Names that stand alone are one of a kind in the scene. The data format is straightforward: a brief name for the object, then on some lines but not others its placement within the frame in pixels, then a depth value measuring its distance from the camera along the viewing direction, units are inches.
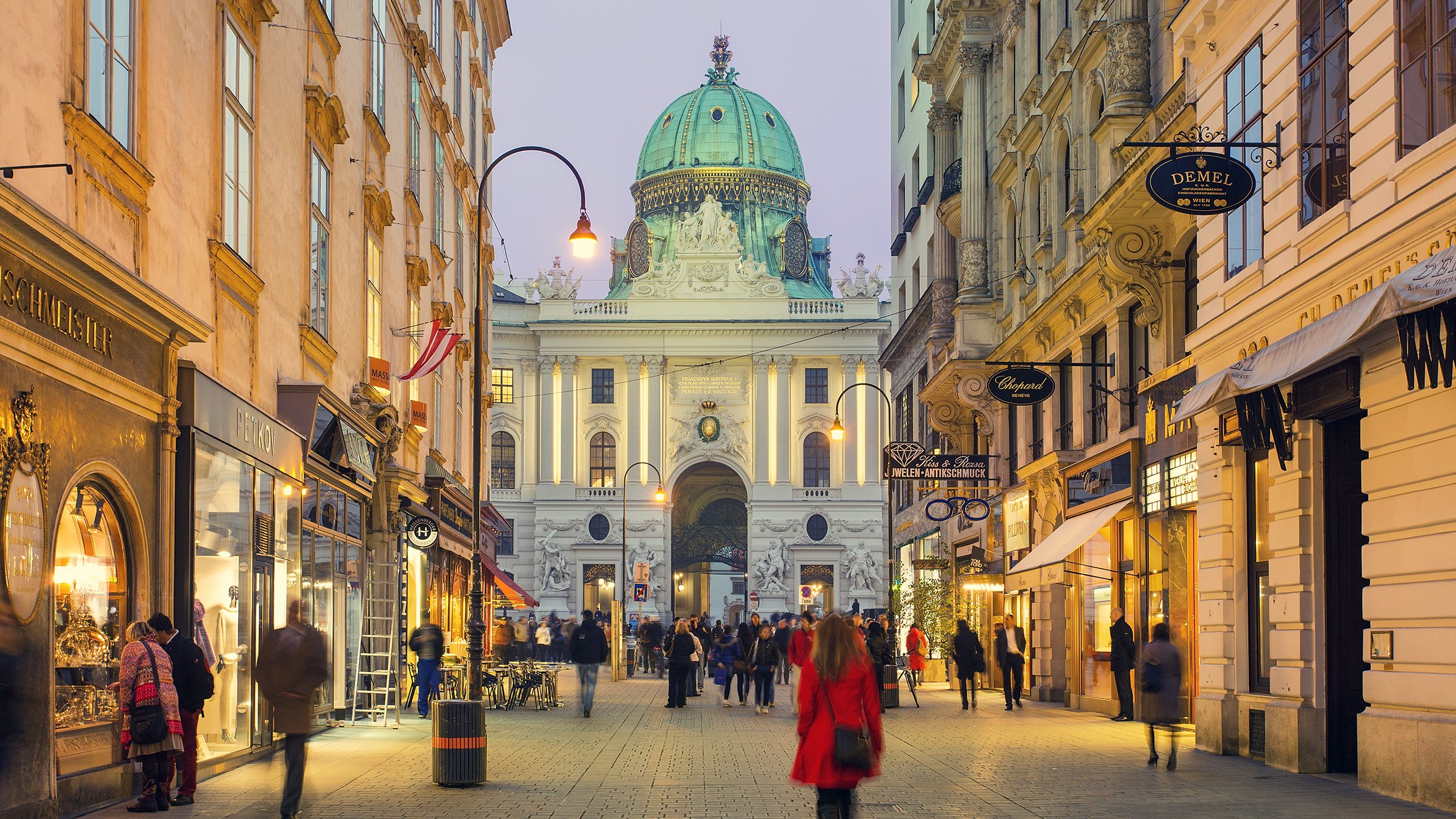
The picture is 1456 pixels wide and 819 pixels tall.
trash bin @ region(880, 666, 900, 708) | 1131.3
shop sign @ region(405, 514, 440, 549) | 1143.0
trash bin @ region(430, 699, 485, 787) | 579.5
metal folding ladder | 919.0
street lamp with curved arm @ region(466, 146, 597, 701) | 631.8
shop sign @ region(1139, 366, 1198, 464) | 829.8
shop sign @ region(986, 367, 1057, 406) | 1036.5
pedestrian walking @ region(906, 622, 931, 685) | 1396.2
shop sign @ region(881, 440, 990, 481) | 1269.7
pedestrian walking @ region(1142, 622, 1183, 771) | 619.5
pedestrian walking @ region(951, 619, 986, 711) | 1141.1
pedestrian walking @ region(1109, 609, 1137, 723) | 943.7
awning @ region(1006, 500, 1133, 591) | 991.6
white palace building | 3186.5
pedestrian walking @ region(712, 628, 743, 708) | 1211.2
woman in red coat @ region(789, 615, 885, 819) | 376.2
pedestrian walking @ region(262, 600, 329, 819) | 454.6
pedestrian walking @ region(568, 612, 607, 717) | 1039.0
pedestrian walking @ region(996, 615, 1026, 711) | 1120.8
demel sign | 607.8
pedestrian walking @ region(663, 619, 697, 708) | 1154.0
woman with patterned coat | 492.1
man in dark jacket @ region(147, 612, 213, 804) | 502.6
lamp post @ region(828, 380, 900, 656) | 1636.3
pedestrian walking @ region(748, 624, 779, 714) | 1136.8
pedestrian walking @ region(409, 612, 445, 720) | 986.1
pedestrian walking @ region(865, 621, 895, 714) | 1090.1
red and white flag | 1056.8
